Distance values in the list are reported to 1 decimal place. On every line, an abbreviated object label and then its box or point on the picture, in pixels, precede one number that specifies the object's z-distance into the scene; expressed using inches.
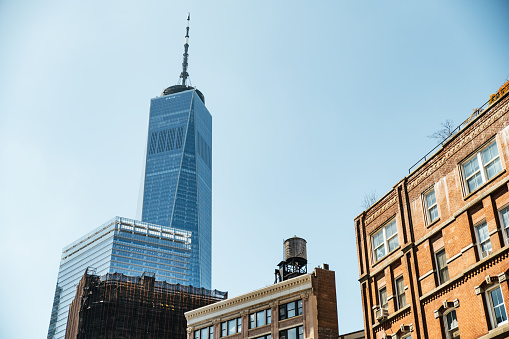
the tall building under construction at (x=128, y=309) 3437.5
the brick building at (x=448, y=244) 1096.2
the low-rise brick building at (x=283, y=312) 2196.1
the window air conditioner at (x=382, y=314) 1376.7
